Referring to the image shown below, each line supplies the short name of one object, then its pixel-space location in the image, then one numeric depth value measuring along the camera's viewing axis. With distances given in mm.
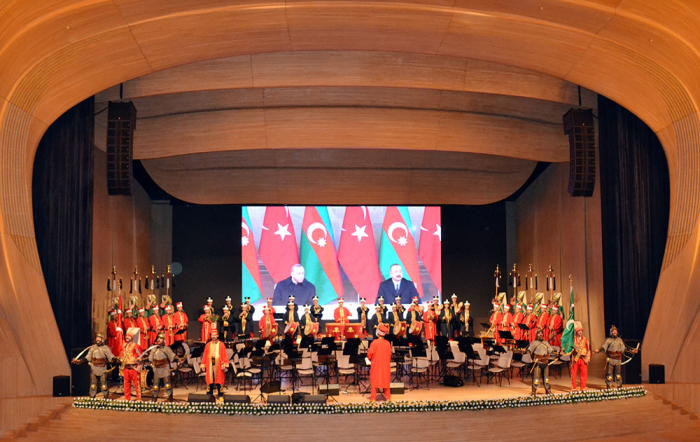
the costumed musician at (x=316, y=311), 17609
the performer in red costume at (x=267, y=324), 17531
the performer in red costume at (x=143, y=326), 15260
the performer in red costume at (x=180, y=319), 17156
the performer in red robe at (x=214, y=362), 12250
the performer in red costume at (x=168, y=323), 16625
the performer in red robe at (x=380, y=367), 12281
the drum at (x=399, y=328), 17750
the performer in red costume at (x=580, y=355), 12789
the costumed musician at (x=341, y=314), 18498
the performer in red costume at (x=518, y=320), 17047
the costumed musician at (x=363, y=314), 17970
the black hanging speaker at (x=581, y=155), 14062
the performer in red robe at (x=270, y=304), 17750
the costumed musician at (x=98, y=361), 11945
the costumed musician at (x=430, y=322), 17859
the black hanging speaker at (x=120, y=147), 13898
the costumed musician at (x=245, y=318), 17953
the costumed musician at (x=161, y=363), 12000
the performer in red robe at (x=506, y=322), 17781
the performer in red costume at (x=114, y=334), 14016
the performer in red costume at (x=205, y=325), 16004
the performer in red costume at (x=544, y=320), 15570
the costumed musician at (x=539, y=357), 12633
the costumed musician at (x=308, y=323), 17438
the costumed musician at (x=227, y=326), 17500
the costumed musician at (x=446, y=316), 18472
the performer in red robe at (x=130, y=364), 12180
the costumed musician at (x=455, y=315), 18936
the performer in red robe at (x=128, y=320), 14820
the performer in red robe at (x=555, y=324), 15172
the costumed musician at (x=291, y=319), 16739
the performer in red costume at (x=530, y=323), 16494
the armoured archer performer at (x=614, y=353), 12742
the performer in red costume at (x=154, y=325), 16047
